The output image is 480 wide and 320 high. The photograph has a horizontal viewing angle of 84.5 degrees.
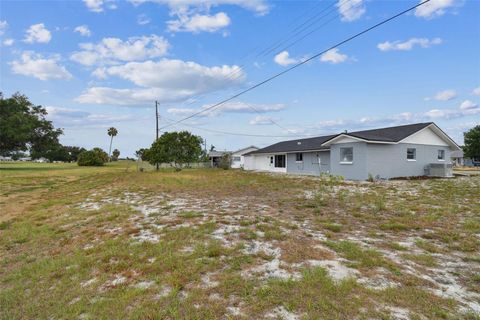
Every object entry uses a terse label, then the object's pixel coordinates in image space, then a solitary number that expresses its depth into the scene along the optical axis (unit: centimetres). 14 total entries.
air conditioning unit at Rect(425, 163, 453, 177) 1814
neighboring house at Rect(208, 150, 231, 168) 4727
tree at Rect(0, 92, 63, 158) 3062
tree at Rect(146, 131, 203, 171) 3041
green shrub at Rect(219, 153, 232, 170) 3704
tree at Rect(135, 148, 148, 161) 5557
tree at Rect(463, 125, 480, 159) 3725
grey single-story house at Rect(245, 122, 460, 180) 1670
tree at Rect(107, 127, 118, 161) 6903
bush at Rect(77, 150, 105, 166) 4909
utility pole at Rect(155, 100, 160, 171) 3131
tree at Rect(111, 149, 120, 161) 8754
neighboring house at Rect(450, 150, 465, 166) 4529
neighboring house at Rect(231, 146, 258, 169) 4169
